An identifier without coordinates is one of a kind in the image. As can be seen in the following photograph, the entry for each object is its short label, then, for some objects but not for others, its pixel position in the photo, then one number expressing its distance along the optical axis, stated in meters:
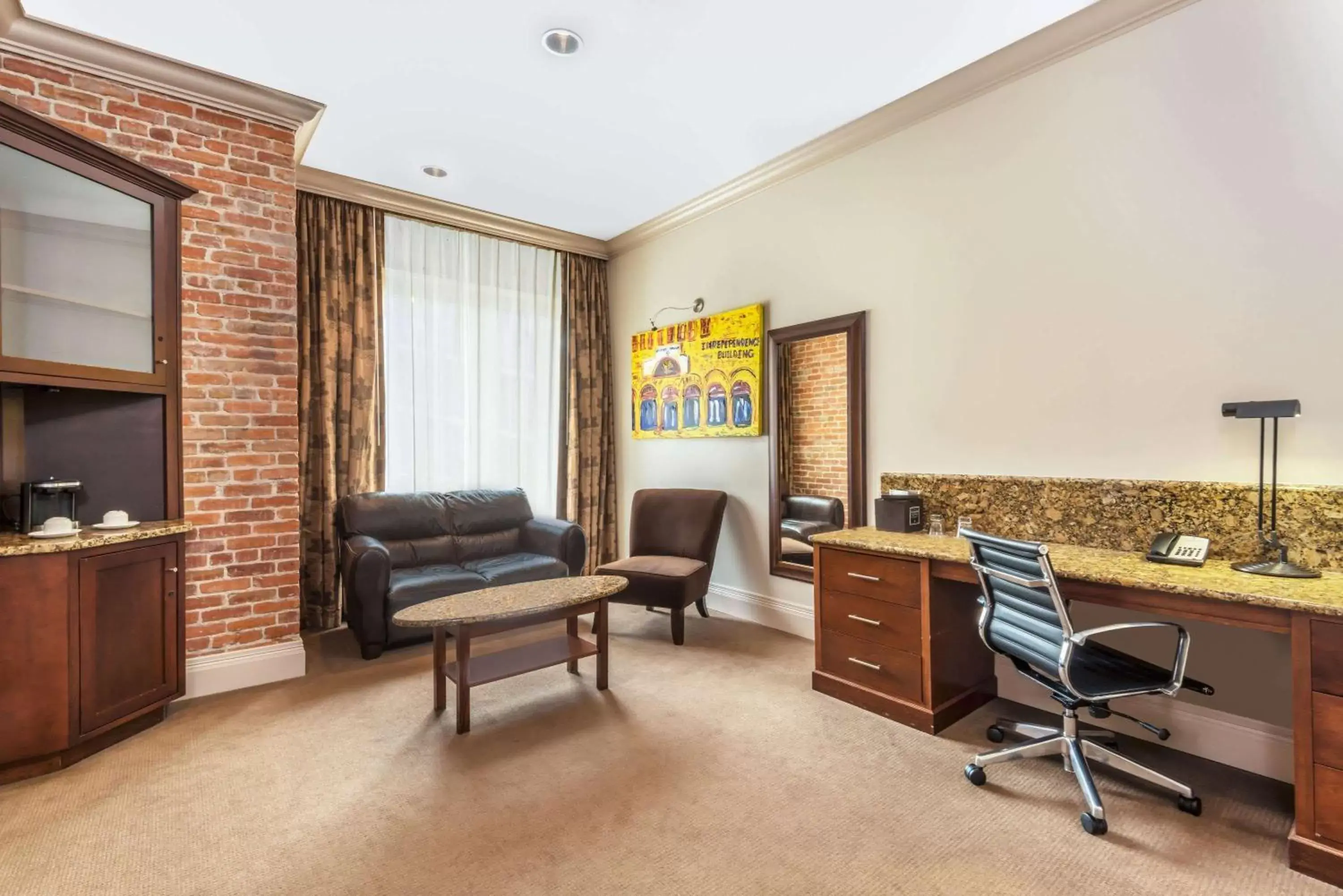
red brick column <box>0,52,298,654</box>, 2.97
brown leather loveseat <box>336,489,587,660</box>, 3.45
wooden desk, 1.68
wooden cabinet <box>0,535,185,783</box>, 2.21
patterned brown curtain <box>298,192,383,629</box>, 3.95
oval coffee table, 2.59
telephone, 2.17
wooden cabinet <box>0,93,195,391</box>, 2.38
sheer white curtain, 4.39
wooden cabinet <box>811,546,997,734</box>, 2.57
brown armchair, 3.74
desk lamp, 1.98
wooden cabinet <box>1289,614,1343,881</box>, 1.66
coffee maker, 2.47
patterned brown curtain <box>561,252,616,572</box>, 5.18
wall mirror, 3.53
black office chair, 1.93
